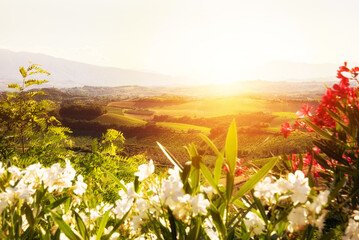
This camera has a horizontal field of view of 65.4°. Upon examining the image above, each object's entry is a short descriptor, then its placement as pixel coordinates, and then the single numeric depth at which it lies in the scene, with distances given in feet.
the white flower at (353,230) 3.79
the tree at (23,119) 14.25
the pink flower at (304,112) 8.09
